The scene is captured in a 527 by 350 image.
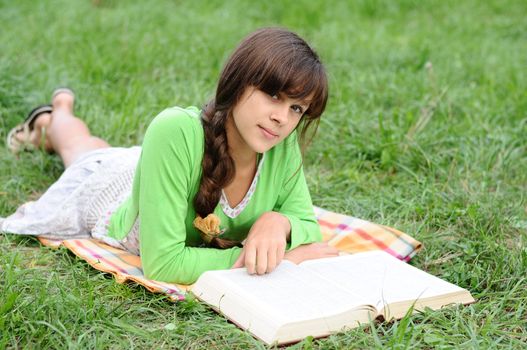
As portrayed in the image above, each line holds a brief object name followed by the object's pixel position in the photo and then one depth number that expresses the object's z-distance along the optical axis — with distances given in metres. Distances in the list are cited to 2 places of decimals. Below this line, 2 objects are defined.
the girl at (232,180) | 2.58
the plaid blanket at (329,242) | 2.67
